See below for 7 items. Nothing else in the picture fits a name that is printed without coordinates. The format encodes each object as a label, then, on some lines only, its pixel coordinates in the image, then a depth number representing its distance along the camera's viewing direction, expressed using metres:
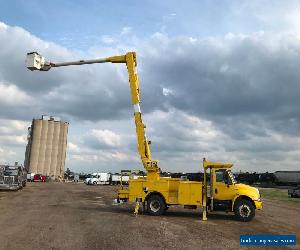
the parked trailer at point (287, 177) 43.09
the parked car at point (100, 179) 53.71
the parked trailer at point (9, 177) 27.03
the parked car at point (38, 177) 63.99
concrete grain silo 76.67
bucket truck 13.01
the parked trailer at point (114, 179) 54.26
